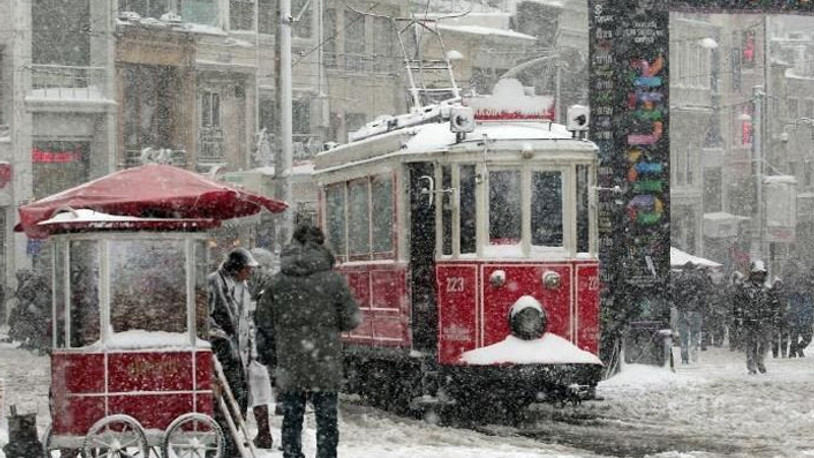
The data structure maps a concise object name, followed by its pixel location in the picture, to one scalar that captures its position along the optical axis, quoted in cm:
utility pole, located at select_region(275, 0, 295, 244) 2902
